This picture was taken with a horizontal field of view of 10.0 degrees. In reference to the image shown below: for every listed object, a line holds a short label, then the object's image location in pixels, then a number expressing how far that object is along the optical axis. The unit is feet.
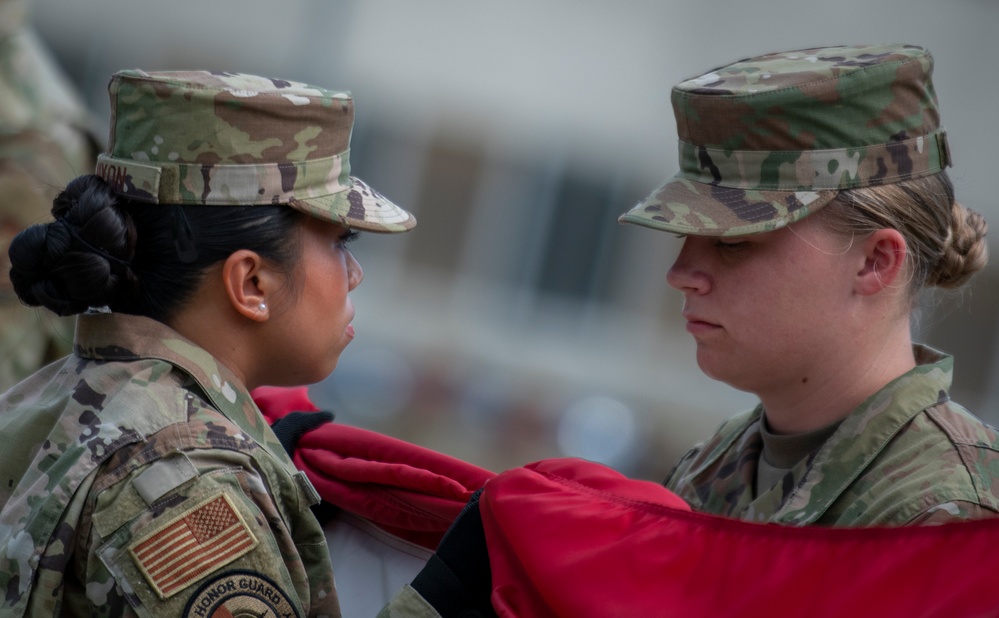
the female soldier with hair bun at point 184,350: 14.00
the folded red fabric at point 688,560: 13.50
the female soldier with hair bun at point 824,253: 14.35
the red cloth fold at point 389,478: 14.35
